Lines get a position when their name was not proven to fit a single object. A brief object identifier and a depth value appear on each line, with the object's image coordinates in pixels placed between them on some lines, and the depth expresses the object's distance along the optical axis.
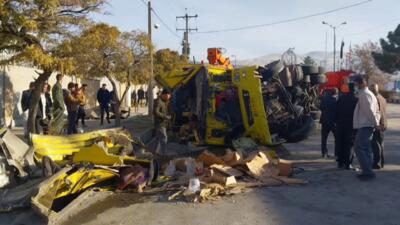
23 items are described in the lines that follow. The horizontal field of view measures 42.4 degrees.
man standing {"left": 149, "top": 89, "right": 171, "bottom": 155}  10.45
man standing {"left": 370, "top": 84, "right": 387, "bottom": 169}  9.14
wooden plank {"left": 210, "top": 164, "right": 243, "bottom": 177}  8.35
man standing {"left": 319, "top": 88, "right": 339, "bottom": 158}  10.53
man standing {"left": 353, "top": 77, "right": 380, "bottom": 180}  8.23
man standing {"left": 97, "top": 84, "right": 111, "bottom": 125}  19.81
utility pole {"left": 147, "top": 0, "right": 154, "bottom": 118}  23.84
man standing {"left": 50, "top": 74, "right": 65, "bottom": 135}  12.08
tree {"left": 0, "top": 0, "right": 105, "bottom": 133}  10.48
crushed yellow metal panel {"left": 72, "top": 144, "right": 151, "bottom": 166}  7.79
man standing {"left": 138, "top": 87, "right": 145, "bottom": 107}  38.75
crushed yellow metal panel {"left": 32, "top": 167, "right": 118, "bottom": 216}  6.41
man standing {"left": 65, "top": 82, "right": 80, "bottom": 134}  13.14
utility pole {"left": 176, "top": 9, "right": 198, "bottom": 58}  51.70
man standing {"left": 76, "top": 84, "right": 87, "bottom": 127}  14.66
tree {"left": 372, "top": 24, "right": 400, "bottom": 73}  50.38
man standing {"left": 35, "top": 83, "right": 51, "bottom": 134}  12.29
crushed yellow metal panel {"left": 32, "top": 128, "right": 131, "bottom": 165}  8.54
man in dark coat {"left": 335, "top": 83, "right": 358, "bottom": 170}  9.13
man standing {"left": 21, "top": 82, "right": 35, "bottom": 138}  12.84
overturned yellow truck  10.85
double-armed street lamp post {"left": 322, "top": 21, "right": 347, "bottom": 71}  62.03
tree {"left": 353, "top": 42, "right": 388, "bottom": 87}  68.44
